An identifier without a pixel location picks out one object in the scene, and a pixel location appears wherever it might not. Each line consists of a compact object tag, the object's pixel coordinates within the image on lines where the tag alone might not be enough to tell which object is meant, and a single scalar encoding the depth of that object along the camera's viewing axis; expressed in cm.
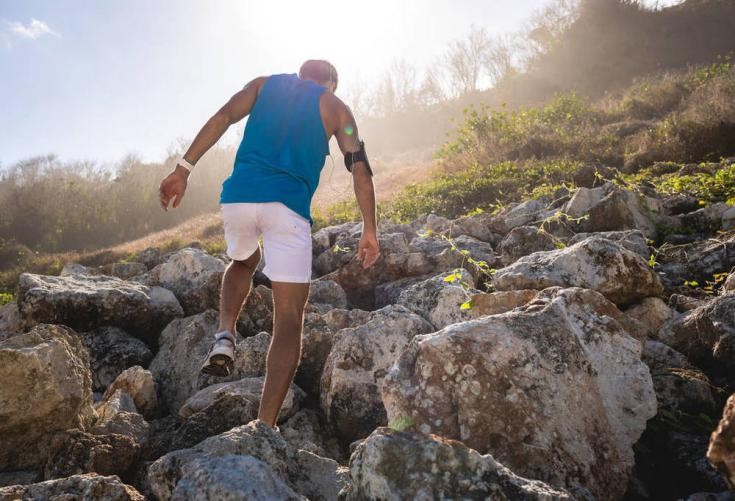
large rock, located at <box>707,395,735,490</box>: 145
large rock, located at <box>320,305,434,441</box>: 290
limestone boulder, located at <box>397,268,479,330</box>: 353
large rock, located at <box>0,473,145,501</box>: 169
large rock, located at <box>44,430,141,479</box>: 217
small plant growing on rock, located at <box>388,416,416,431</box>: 207
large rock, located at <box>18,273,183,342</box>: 405
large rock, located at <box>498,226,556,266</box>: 486
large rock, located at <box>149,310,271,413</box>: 348
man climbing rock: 276
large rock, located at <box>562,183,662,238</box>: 539
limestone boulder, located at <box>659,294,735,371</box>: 277
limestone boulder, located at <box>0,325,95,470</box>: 255
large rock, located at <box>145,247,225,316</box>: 468
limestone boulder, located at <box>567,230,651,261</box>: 452
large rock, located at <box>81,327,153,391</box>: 390
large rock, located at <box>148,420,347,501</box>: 177
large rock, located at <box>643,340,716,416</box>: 257
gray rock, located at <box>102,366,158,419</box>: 328
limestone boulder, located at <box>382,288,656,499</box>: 197
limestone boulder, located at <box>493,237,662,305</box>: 347
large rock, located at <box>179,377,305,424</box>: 292
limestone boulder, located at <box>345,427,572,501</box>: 147
